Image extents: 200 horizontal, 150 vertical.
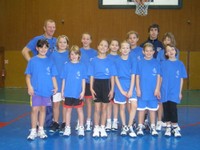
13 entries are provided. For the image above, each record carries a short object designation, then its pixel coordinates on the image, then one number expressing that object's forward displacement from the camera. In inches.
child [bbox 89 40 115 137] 197.6
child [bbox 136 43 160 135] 198.4
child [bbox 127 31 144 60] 210.5
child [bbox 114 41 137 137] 198.2
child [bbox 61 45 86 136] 194.5
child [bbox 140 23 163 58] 224.0
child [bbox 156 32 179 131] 209.8
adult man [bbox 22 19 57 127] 209.8
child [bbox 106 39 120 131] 204.2
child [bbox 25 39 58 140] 187.8
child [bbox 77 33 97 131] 213.2
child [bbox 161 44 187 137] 198.4
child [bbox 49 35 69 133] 207.3
